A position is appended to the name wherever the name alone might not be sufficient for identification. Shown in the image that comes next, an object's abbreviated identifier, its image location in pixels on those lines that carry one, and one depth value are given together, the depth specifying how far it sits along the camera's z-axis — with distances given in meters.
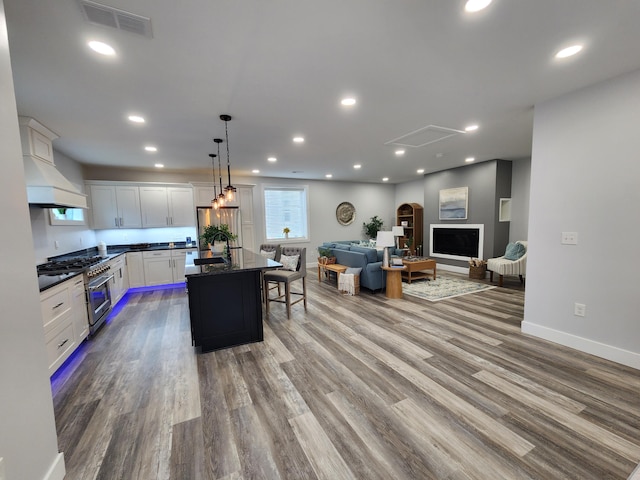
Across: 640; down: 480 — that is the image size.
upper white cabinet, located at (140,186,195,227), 5.76
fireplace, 6.30
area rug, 4.78
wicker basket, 5.97
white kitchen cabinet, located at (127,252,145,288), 5.42
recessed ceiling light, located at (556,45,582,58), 2.01
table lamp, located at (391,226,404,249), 7.04
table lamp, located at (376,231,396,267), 4.64
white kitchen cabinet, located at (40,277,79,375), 2.38
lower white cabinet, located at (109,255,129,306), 4.24
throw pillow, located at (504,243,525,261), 5.30
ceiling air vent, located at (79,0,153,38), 1.53
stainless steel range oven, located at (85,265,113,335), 3.28
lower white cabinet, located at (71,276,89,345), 2.95
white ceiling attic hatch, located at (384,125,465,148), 3.81
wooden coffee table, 5.69
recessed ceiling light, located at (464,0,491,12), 1.55
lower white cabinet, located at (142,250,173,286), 5.57
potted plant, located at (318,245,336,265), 5.98
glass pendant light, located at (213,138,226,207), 4.01
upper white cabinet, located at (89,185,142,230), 5.36
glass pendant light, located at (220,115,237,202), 3.61
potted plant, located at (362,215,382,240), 8.92
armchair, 5.20
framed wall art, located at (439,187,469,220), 6.53
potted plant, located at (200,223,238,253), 4.42
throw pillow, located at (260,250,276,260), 5.00
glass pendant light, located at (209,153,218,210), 4.31
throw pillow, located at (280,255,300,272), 4.36
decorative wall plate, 8.51
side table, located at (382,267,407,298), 4.68
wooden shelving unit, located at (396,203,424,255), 8.11
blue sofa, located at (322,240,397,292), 4.99
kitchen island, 2.91
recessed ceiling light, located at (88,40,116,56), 1.86
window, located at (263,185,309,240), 7.58
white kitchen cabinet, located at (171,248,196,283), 5.82
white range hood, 3.00
